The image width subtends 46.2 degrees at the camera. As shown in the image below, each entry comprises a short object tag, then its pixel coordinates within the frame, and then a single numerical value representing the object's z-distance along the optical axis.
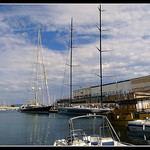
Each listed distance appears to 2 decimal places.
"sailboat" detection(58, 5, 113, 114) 55.07
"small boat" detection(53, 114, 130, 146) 13.34
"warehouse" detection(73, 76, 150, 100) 69.94
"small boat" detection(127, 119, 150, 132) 23.70
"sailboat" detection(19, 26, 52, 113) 80.44
